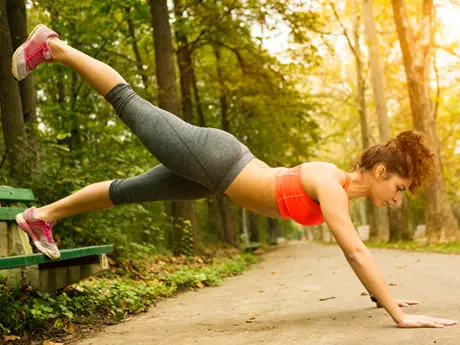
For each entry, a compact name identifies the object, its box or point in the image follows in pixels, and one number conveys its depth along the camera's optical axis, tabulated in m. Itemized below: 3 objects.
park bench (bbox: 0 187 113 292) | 4.60
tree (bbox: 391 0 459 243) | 13.64
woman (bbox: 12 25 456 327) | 3.35
